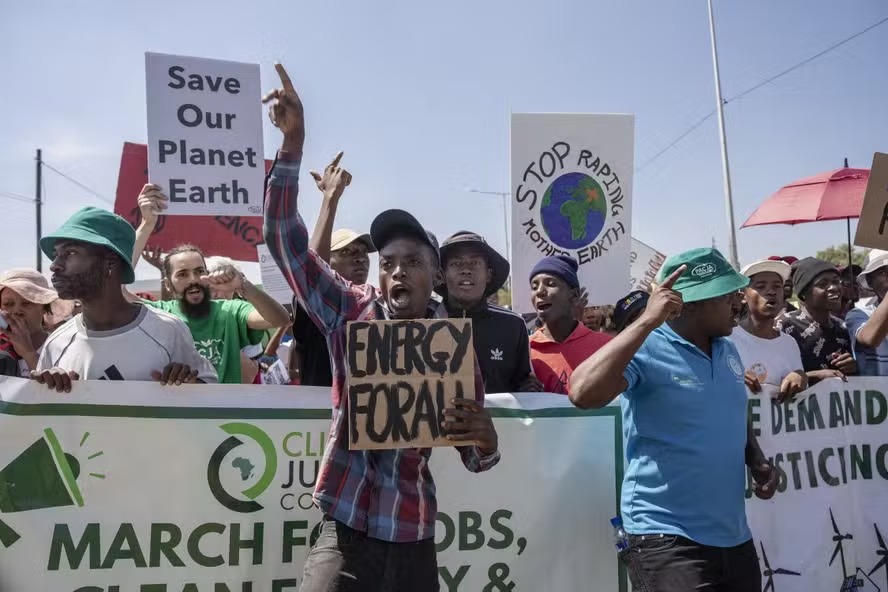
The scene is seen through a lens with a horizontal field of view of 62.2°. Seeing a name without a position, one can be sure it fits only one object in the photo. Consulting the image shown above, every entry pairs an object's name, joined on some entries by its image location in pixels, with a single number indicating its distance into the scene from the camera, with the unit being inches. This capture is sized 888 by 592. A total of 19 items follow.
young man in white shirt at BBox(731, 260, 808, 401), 153.8
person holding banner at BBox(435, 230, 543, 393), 136.0
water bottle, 111.8
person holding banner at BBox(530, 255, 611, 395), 152.3
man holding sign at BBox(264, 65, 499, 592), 88.0
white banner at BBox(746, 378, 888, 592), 151.4
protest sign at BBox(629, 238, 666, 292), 367.2
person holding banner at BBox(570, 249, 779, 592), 102.0
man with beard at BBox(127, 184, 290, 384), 162.1
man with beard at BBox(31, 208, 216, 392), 108.3
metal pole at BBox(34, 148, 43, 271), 1104.8
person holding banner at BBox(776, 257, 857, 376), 176.4
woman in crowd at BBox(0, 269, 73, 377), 141.0
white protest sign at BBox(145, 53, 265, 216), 174.9
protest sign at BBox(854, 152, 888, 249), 171.8
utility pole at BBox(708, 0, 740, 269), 743.0
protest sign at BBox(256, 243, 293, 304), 213.5
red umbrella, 277.4
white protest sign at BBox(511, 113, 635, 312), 186.4
